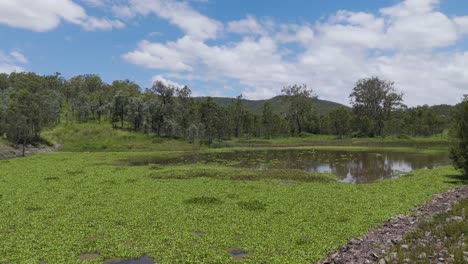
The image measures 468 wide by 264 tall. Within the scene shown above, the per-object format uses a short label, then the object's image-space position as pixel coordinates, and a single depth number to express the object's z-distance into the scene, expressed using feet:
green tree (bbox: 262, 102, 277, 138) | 541.34
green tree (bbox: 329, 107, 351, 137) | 503.61
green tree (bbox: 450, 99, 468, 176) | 107.45
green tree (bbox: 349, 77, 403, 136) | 497.87
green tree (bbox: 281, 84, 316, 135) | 534.37
